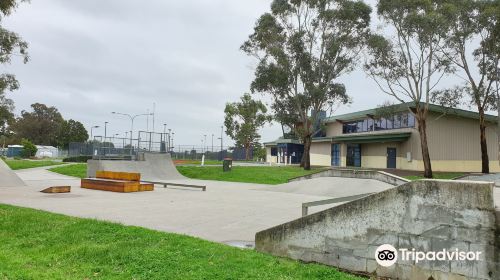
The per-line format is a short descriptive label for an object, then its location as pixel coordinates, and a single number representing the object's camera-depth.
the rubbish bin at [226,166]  26.44
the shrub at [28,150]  60.71
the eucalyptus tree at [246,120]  62.53
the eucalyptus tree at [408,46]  25.78
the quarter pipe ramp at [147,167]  22.05
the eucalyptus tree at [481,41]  25.28
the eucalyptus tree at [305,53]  31.33
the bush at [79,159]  39.91
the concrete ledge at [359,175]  13.44
